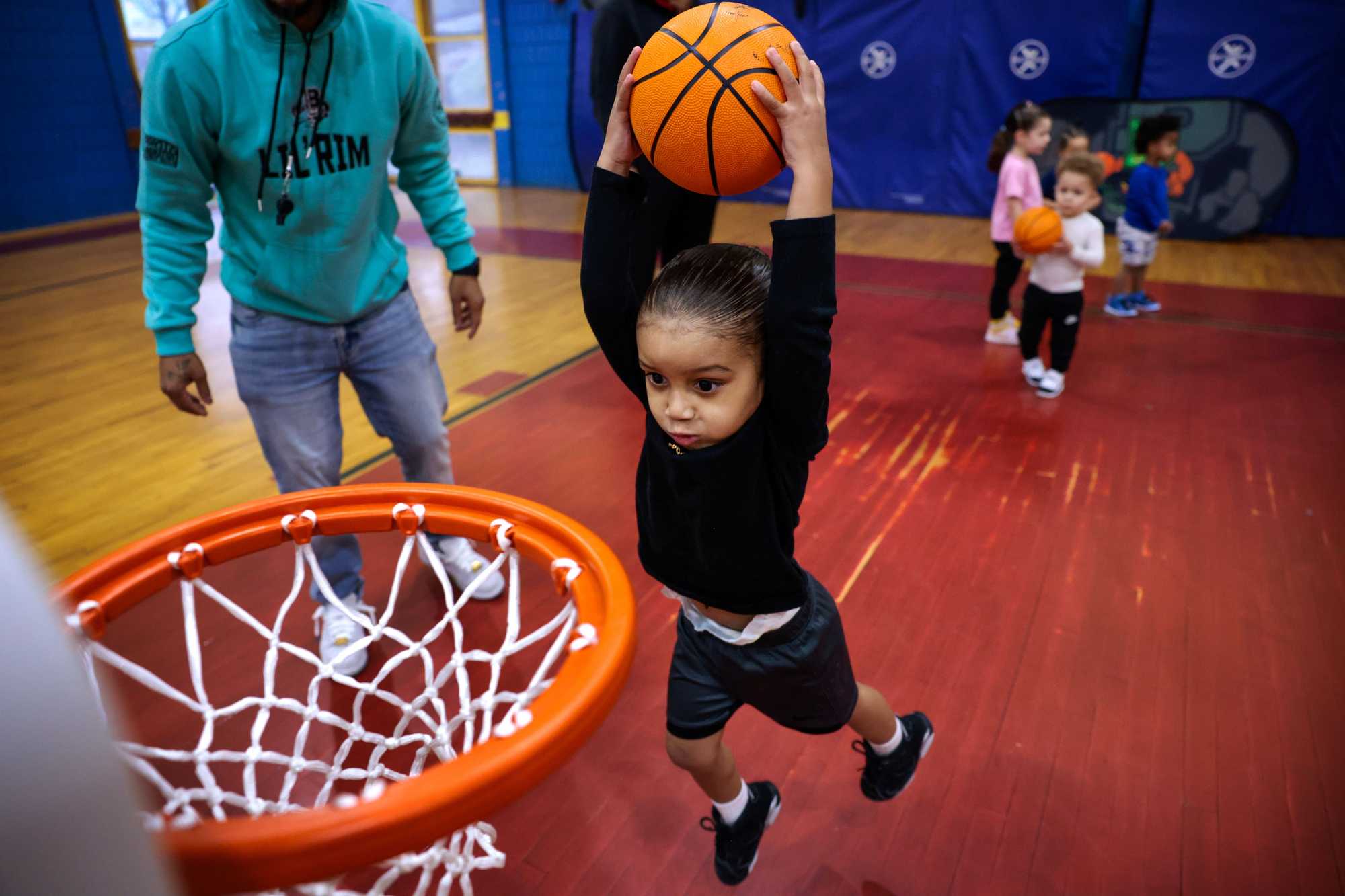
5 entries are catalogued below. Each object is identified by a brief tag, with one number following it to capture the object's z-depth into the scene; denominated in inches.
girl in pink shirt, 182.5
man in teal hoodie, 75.2
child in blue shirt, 214.5
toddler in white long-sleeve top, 155.9
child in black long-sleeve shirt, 47.3
